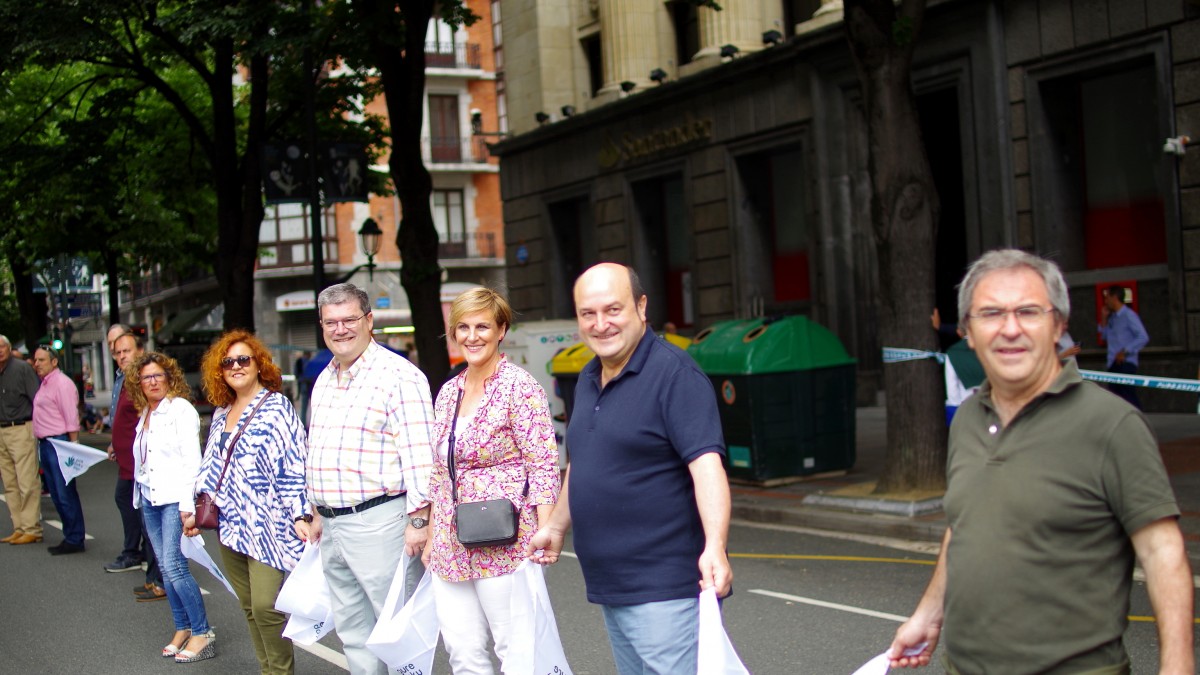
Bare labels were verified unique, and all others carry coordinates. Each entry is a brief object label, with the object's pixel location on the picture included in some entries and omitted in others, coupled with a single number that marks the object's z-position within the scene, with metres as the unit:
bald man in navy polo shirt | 3.84
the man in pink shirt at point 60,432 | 11.77
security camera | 16.31
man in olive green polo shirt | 2.71
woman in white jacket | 7.40
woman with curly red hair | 5.89
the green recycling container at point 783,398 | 13.27
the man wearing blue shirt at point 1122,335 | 15.48
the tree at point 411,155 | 16.81
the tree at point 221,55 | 17.09
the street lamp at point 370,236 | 24.25
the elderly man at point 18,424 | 12.17
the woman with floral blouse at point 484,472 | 4.70
